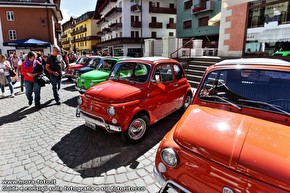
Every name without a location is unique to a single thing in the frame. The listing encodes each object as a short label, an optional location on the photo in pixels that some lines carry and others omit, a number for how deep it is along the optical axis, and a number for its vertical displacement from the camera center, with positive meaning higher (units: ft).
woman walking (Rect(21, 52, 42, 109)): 20.35 -1.40
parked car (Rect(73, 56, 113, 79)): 30.62 -0.80
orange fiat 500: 5.12 -2.53
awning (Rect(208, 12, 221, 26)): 48.43 +11.18
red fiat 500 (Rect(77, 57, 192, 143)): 12.15 -2.64
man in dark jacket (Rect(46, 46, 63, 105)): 21.54 -0.54
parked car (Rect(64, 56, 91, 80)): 37.73 -0.72
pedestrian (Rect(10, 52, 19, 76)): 38.06 +0.34
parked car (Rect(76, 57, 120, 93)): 23.12 -1.75
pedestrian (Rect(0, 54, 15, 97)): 25.46 -0.91
